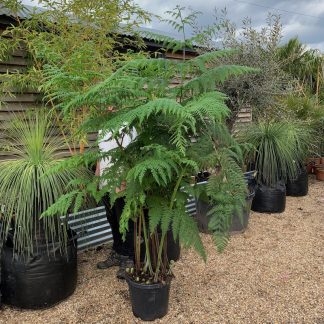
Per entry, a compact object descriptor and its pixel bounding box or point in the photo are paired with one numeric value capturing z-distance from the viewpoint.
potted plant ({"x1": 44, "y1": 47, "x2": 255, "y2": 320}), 1.62
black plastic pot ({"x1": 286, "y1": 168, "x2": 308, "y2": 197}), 5.07
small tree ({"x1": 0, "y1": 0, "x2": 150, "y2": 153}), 3.13
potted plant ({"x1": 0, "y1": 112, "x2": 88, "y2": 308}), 2.13
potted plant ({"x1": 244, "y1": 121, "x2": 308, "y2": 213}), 4.33
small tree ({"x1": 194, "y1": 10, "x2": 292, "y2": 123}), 3.86
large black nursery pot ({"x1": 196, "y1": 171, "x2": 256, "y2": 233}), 3.64
